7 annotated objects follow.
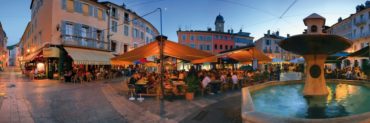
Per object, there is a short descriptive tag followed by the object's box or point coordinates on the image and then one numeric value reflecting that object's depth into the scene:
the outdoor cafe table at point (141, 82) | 11.01
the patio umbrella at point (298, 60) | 21.88
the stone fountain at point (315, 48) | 8.29
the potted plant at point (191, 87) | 10.22
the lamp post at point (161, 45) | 10.28
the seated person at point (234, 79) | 13.91
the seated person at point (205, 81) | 11.44
